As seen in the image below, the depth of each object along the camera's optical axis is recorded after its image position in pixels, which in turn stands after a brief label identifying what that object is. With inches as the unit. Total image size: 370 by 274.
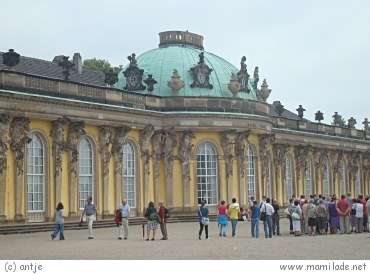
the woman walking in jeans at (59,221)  975.6
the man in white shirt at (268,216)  984.3
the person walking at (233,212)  1033.6
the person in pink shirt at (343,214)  1045.8
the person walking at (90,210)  1009.8
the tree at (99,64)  2321.0
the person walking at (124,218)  989.8
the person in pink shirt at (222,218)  1023.6
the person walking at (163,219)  950.8
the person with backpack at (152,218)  946.4
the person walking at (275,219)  1051.9
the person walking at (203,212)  989.8
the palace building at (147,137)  1251.8
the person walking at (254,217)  993.5
